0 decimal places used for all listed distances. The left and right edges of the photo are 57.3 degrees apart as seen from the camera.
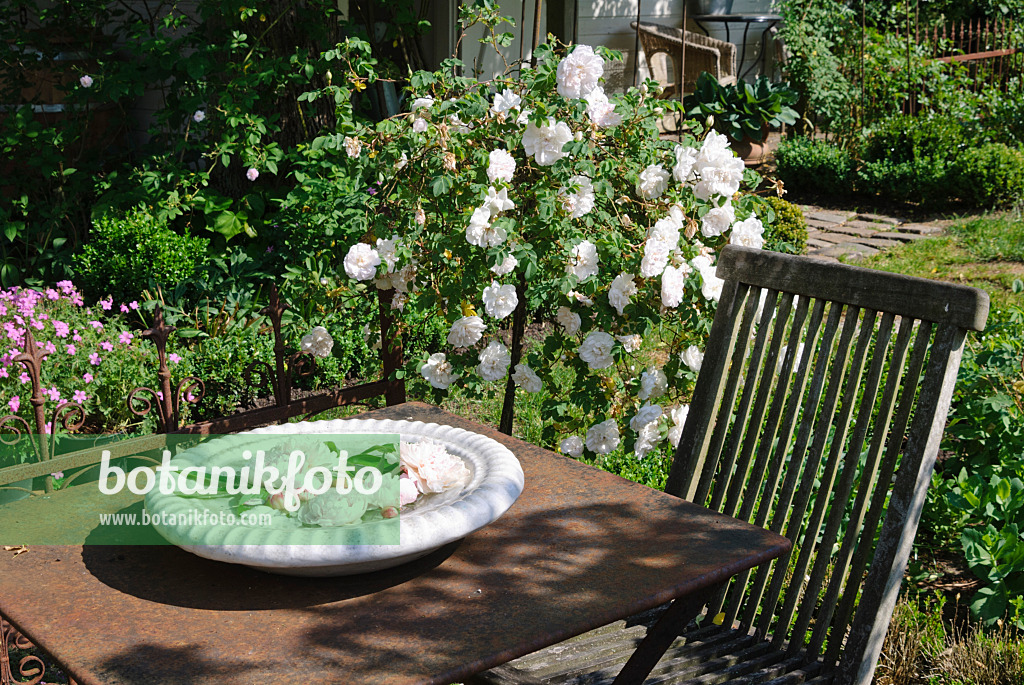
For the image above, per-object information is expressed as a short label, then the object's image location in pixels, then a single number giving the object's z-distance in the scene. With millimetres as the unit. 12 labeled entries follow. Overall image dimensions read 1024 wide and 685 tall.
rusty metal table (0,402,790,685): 1200
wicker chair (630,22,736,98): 8469
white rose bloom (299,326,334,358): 2836
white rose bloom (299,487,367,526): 1438
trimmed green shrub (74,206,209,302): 4699
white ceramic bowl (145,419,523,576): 1326
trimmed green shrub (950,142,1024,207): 7043
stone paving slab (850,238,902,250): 6446
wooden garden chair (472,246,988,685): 1748
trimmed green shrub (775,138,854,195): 7758
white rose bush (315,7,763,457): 2520
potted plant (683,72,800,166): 7516
